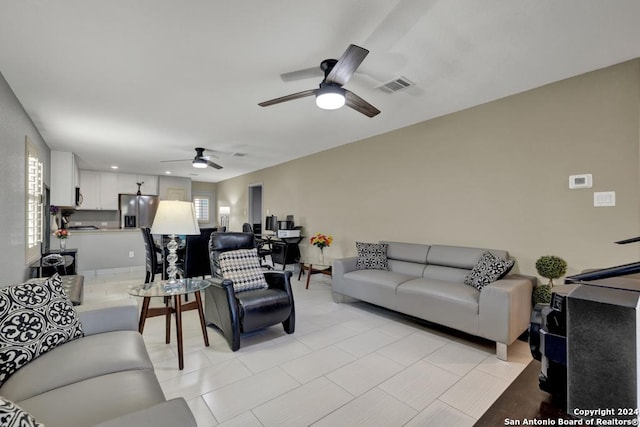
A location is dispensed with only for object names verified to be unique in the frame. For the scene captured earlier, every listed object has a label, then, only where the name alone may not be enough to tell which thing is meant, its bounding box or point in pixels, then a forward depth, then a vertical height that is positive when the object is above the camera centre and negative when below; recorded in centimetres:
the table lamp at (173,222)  249 -5
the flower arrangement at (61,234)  460 -28
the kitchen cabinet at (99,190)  746 +72
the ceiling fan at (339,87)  194 +106
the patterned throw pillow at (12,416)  62 -45
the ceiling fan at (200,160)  523 +105
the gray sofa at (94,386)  94 -75
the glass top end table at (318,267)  461 -91
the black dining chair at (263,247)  581 -73
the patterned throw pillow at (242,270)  297 -58
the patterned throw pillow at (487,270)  283 -57
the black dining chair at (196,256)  408 -60
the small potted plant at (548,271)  270 -54
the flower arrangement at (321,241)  517 -47
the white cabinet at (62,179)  536 +73
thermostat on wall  266 +32
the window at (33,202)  342 +20
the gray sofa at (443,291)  249 -80
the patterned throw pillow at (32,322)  141 -58
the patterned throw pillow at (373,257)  399 -60
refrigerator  787 +18
